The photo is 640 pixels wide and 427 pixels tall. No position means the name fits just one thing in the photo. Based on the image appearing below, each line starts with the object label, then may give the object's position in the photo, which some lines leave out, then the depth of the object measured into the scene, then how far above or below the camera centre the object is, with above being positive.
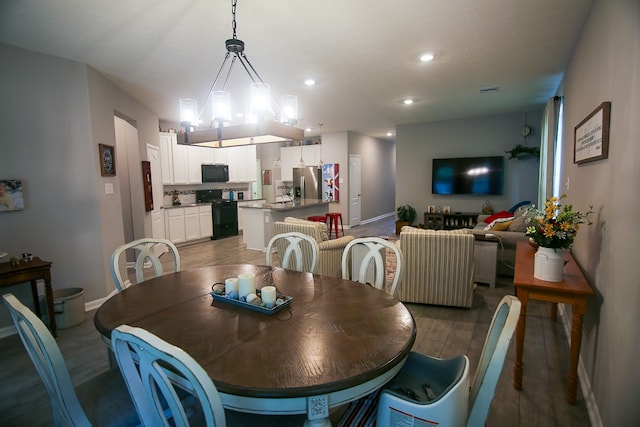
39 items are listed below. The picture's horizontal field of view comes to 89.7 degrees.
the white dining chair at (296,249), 2.49 -0.51
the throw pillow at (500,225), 4.36 -0.58
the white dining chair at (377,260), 2.17 -0.52
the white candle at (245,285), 1.76 -0.54
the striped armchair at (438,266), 3.24 -0.86
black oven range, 7.35 -0.58
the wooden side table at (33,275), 2.63 -0.71
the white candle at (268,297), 1.66 -0.57
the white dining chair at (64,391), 1.15 -0.78
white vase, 2.03 -0.53
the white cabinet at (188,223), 6.46 -0.74
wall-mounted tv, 6.52 +0.15
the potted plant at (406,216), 7.38 -0.74
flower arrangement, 1.98 -0.29
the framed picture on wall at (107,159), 3.56 +0.35
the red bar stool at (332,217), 6.76 -0.66
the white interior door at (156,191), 5.60 -0.04
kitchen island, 6.04 -0.61
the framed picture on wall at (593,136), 1.92 +0.31
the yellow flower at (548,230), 1.98 -0.30
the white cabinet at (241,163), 7.86 +0.60
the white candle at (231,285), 1.80 -0.55
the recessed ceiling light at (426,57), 3.23 +1.29
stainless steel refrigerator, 8.66 +0.11
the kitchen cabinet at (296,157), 8.95 +0.83
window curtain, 4.04 +0.46
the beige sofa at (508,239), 4.08 -0.72
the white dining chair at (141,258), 2.18 -0.50
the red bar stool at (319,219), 6.12 -0.64
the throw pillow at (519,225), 4.14 -0.56
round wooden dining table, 1.08 -0.64
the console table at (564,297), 1.92 -0.71
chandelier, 2.44 +0.57
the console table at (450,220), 6.64 -0.78
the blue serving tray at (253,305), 1.62 -0.61
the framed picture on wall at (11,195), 2.90 -0.03
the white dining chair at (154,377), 0.85 -0.54
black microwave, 7.26 +0.34
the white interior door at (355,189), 8.66 -0.11
